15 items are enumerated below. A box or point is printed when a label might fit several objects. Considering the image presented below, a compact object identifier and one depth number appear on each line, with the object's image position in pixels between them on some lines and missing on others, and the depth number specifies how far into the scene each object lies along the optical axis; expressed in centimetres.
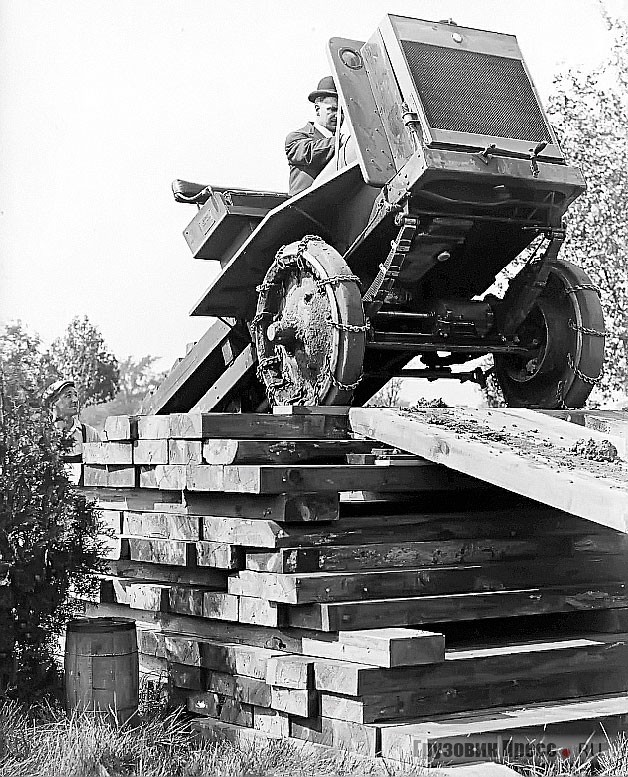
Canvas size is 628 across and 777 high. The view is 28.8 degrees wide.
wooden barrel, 634
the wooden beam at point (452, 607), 616
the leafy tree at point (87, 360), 2917
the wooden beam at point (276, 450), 657
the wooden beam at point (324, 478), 637
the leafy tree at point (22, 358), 680
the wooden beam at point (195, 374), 886
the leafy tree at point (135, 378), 4112
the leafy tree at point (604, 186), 1592
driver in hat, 822
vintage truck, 732
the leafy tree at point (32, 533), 667
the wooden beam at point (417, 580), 623
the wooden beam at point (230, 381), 854
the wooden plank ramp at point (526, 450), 547
